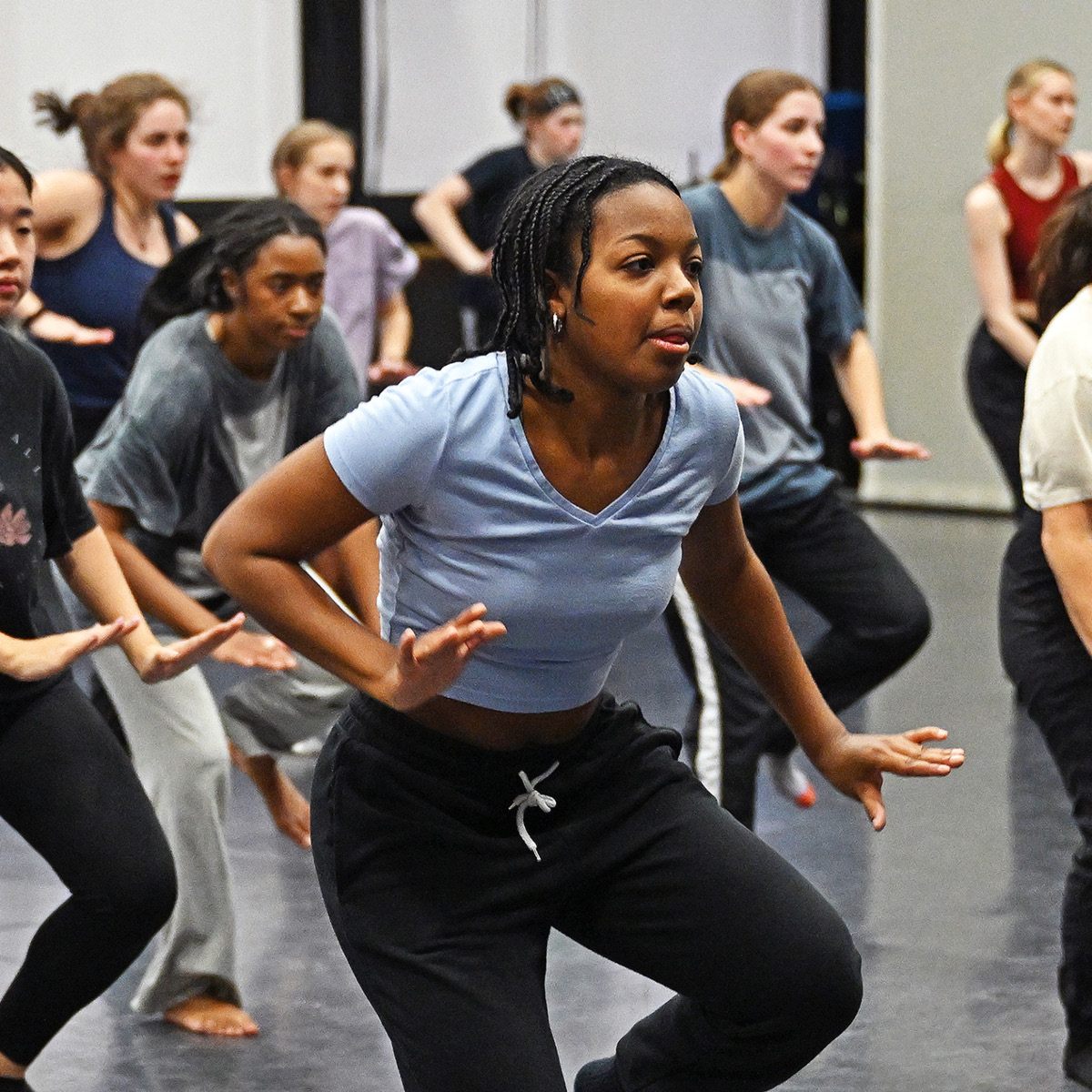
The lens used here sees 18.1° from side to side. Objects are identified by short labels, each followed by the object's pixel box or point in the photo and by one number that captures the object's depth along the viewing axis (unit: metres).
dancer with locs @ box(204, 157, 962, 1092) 3.37
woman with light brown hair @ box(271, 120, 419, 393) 9.69
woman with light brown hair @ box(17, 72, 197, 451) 7.75
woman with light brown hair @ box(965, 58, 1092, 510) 9.27
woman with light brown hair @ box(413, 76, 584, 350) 11.47
